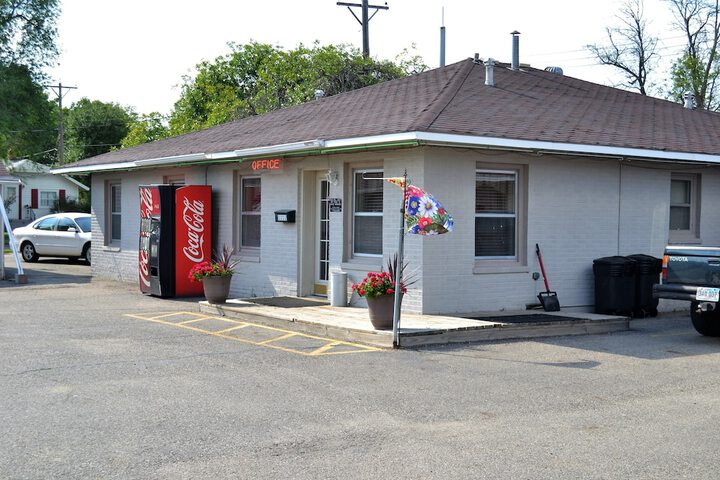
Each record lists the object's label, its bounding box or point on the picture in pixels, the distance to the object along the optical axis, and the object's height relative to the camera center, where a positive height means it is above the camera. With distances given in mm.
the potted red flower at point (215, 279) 14164 -1073
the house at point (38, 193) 54281 +1567
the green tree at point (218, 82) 49438 +8374
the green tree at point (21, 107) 34188 +4706
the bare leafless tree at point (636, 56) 41094 +8235
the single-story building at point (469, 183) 12789 +641
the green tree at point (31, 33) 35094 +7911
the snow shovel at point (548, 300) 13500 -1315
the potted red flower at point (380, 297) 11078 -1055
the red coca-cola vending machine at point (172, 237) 16453 -400
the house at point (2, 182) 20688 +907
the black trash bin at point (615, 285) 13953 -1100
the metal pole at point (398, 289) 10406 -910
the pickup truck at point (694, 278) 11086 -792
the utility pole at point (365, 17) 35906 +8876
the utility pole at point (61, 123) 53719 +6297
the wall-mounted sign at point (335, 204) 14166 +247
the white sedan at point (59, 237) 26016 -663
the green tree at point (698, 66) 38469 +7325
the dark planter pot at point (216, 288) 14156 -1221
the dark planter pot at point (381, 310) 11078 -1237
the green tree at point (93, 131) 69181 +7210
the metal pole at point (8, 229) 20453 -335
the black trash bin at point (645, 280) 14164 -1023
